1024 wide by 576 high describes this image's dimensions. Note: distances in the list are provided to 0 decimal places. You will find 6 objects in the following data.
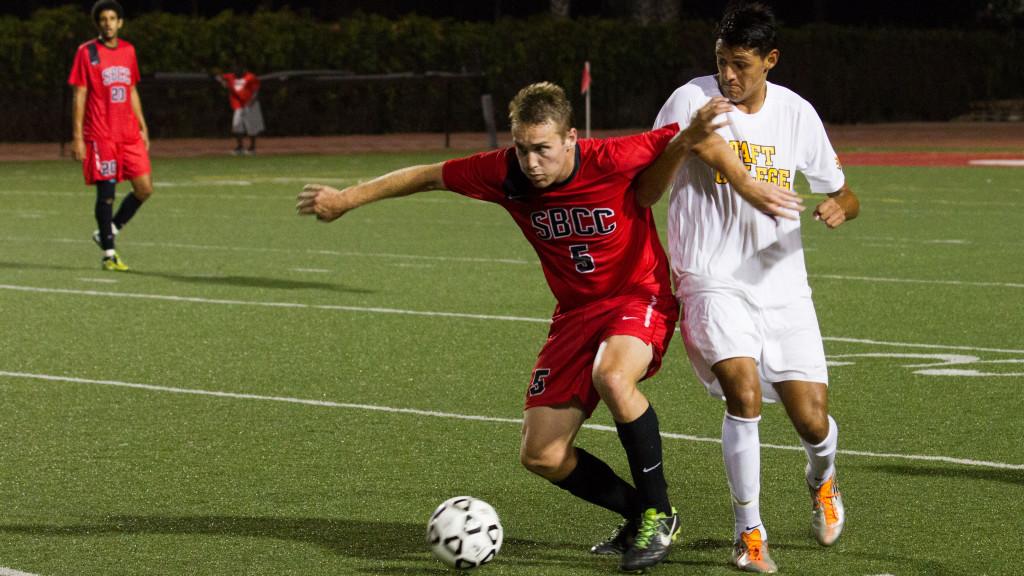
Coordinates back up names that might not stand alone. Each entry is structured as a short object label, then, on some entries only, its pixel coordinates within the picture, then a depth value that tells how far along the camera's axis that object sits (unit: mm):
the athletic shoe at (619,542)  11930
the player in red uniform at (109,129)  30312
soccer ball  11406
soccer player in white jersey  11531
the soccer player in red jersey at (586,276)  11664
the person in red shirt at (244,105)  72625
